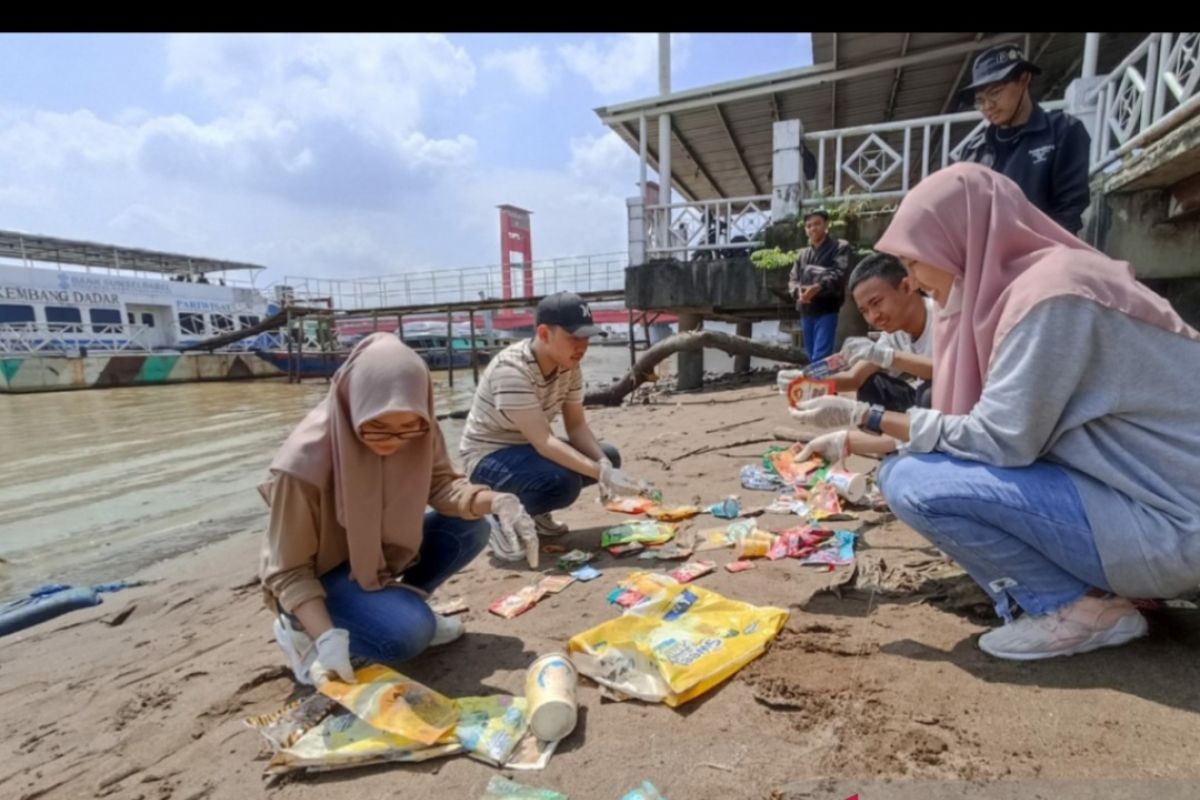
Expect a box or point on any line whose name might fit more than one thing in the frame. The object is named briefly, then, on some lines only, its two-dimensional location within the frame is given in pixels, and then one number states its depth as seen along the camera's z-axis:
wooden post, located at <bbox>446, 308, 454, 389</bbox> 19.58
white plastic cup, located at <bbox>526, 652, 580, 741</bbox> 1.53
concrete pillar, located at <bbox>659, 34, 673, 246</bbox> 9.55
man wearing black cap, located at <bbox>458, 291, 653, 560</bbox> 2.86
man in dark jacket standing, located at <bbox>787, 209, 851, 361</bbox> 5.40
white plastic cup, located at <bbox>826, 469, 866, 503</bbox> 3.12
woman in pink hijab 1.41
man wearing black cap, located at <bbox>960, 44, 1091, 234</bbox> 2.95
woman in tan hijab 1.82
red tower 41.59
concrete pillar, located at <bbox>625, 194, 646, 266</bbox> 8.89
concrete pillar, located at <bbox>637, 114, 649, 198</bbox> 9.99
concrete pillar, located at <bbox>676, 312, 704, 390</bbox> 10.29
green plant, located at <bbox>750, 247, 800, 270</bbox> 7.34
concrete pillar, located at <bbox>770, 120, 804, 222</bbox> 7.12
